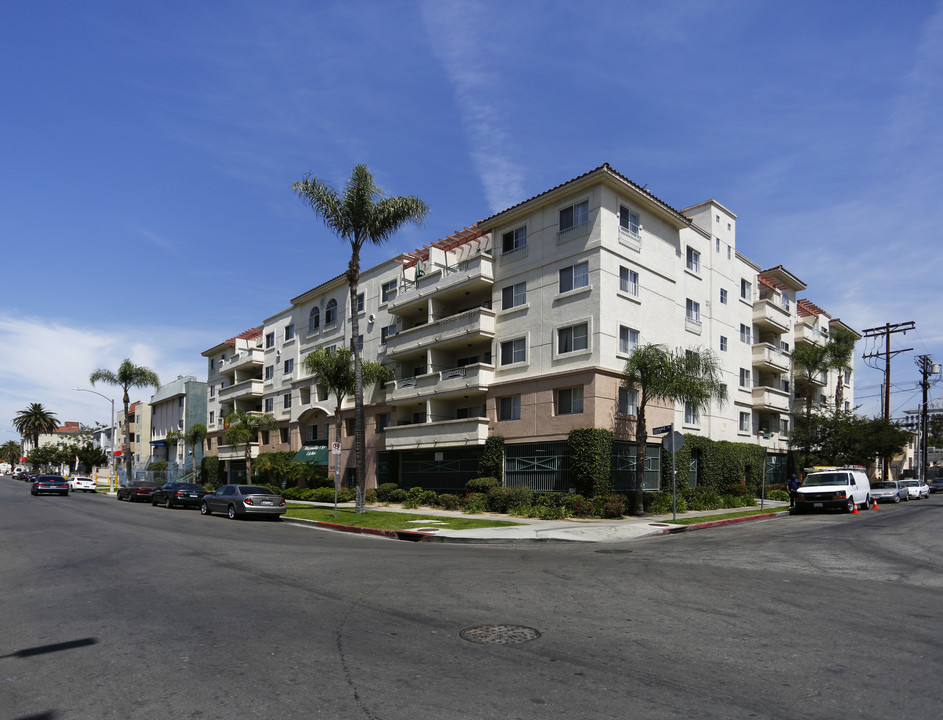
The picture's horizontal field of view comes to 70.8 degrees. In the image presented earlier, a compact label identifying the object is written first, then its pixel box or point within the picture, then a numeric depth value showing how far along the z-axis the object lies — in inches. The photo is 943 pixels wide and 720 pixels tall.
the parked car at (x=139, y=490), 1711.4
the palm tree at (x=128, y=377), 2618.1
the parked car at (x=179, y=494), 1393.9
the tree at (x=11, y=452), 7160.4
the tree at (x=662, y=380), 1034.7
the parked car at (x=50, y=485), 1956.3
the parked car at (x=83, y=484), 2420.0
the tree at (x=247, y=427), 1902.1
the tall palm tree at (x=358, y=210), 1150.3
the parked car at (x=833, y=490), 1077.8
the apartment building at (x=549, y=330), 1168.2
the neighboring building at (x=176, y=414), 2827.3
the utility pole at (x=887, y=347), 2177.7
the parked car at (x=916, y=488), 1844.2
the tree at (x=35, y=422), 5187.0
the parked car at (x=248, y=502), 1055.0
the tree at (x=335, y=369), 1411.2
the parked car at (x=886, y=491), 1533.0
